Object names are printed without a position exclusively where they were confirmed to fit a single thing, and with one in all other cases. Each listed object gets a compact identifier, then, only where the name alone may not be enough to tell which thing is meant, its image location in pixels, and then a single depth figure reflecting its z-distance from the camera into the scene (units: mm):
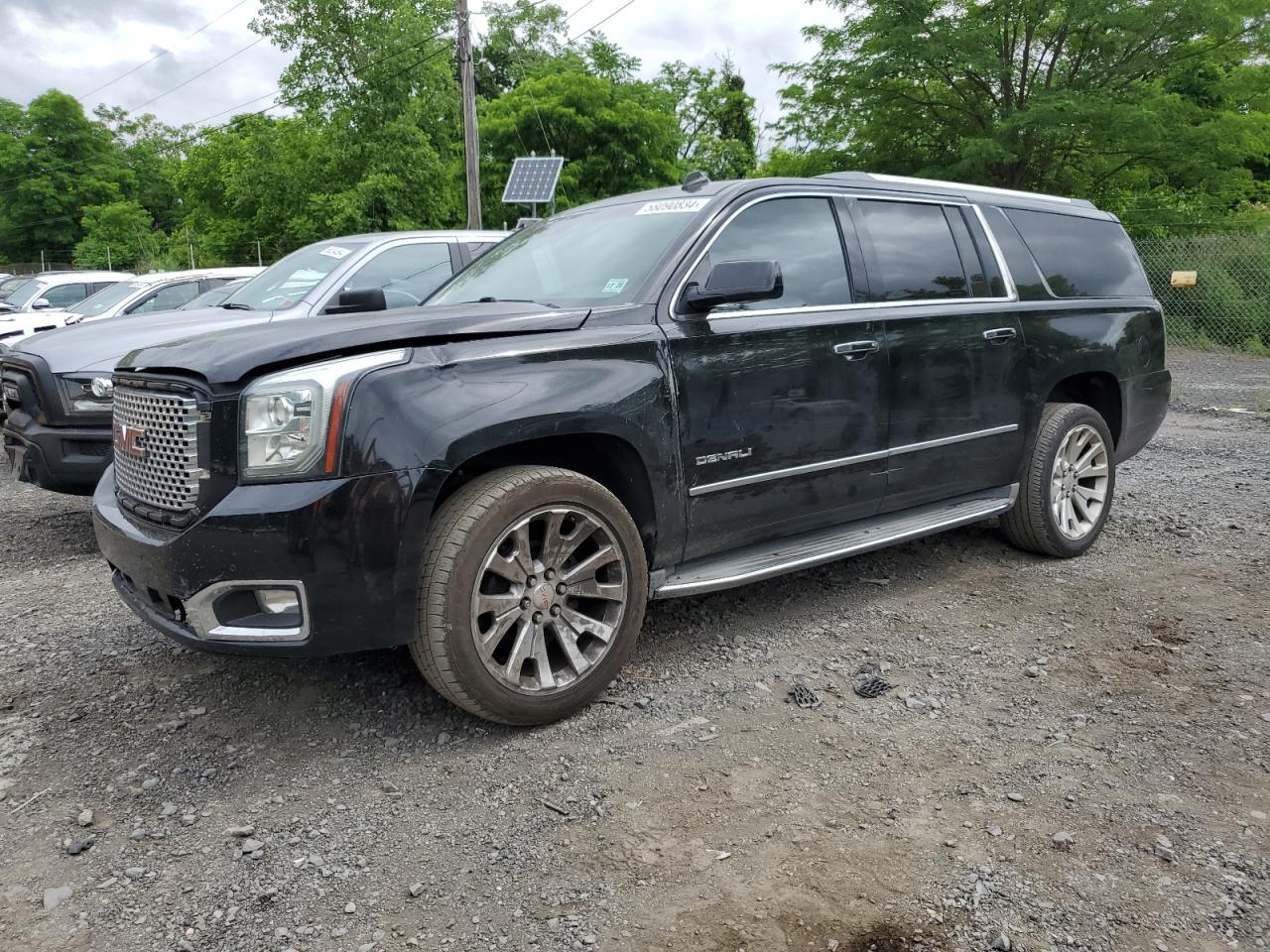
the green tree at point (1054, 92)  17078
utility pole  17656
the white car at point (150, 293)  10594
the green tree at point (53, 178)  61031
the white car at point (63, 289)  16062
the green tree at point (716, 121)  44469
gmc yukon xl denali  2924
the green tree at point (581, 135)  29297
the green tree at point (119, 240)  49938
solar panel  11562
